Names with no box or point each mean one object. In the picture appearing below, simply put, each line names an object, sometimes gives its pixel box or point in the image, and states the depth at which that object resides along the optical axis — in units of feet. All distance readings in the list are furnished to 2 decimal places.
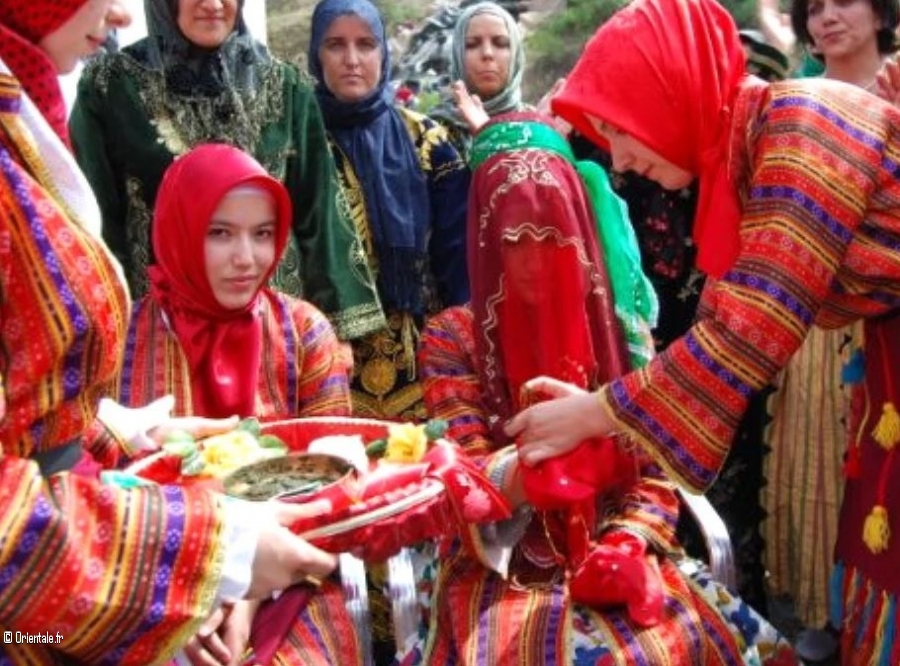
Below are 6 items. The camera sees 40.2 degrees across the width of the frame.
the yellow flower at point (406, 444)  6.53
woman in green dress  10.88
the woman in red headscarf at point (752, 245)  6.20
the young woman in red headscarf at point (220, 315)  8.98
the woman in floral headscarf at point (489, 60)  13.79
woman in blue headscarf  11.44
